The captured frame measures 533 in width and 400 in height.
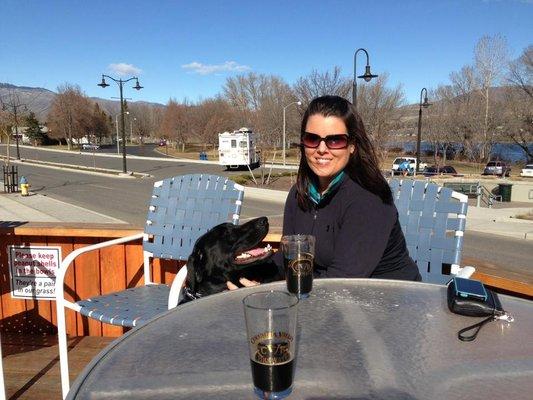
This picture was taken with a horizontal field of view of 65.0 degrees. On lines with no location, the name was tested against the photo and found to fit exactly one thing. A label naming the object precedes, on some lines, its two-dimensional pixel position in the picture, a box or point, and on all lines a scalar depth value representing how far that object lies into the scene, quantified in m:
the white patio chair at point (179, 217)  2.74
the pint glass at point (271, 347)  0.92
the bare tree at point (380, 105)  36.94
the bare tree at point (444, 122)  47.89
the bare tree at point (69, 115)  70.19
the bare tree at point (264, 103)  48.84
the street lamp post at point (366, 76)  16.62
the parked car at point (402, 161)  32.00
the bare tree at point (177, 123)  73.19
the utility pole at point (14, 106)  31.56
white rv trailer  32.84
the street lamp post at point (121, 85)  26.71
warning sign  3.18
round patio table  1.00
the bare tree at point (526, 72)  41.56
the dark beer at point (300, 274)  1.59
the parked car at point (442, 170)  30.62
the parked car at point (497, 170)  31.84
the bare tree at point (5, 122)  28.02
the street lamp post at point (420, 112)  25.82
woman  1.93
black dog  2.19
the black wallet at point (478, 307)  1.38
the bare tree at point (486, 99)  44.68
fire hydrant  18.69
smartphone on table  1.41
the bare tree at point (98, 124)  79.90
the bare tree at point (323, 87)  36.00
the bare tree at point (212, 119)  66.75
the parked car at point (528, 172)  31.15
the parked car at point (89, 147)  70.12
